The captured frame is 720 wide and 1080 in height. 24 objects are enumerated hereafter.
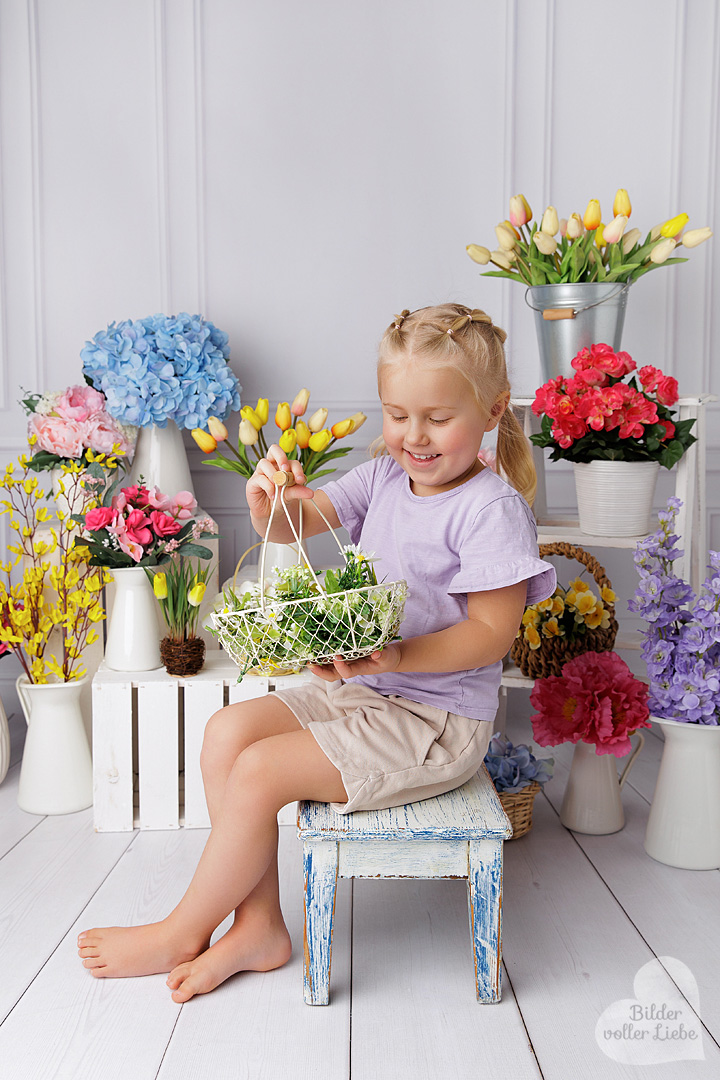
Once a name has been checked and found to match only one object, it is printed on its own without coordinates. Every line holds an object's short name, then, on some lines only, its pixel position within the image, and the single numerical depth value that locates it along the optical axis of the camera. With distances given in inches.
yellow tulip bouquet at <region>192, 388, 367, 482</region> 75.5
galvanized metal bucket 82.4
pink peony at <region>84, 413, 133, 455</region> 87.0
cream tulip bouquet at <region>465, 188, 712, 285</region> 81.1
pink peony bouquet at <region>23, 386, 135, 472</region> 86.4
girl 52.1
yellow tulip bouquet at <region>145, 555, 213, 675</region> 77.4
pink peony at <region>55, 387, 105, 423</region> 86.8
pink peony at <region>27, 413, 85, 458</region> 86.0
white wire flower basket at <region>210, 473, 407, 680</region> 45.0
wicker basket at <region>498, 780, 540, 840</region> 73.2
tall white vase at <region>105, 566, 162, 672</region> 79.0
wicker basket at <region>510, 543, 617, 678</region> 81.8
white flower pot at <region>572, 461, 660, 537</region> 78.7
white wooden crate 76.4
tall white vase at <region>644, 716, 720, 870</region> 69.2
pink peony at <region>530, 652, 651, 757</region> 71.1
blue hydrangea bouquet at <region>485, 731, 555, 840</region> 73.5
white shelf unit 81.9
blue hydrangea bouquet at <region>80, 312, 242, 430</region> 87.9
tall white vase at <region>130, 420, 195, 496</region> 93.0
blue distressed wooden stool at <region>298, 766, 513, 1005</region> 51.3
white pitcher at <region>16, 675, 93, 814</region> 79.2
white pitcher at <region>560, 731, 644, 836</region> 76.1
